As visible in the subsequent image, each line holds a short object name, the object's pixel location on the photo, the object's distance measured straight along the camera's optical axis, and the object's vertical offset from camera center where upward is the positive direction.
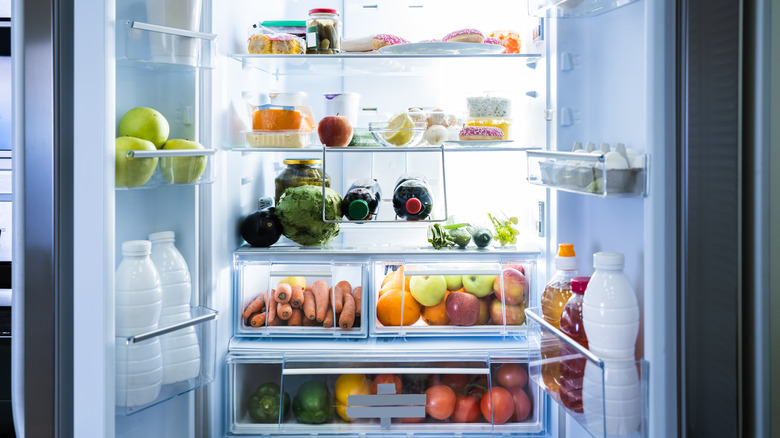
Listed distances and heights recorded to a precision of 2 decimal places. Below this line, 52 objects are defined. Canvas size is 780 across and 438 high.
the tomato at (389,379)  1.90 -0.47
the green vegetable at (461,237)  2.00 -0.07
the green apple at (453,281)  1.98 -0.20
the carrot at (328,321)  1.98 -0.32
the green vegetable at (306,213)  1.99 +0.00
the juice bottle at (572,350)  1.38 -0.29
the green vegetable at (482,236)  1.98 -0.07
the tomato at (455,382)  1.92 -0.49
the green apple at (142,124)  1.41 +0.19
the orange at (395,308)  1.97 -0.28
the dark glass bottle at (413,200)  1.94 +0.04
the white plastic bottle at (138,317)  1.33 -0.21
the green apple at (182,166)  1.43 +0.11
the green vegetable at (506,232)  2.03 -0.06
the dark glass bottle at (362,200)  1.94 +0.04
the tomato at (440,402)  1.88 -0.54
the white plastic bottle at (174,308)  1.48 -0.21
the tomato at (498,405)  1.89 -0.55
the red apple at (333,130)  1.97 +0.25
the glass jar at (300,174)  2.13 +0.13
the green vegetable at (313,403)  1.90 -0.54
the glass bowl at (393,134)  1.96 +0.23
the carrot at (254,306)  2.00 -0.28
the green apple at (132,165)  1.30 +0.10
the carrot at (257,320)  1.98 -0.32
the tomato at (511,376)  1.93 -0.47
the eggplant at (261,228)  2.04 -0.04
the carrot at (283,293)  1.99 -0.24
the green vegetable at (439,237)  2.01 -0.07
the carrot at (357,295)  2.01 -0.25
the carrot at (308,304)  1.98 -0.27
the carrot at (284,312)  1.98 -0.29
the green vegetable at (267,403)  1.93 -0.55
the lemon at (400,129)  1.95 +0.25
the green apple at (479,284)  1.96 -0.21
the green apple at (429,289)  1.96 -0.22
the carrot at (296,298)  1.99 -0.25
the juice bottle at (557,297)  1.51 -0.19
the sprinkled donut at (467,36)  1.92 +0.51
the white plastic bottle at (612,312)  1.25 -0.19
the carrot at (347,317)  1.97 -0.31
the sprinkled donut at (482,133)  1.91 +0.23
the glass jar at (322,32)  1.99 +0.55
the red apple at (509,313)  1.96 -0.30
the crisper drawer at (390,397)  1.88 -0.53
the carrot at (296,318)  2.00 -0.32
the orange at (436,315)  1.98 -0.30
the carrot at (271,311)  1.99 -0.30
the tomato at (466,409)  1.90 -0.56
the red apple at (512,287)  1.96 -0.22
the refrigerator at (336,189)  1.17 +0.03
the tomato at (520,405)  1.92 -0.55
